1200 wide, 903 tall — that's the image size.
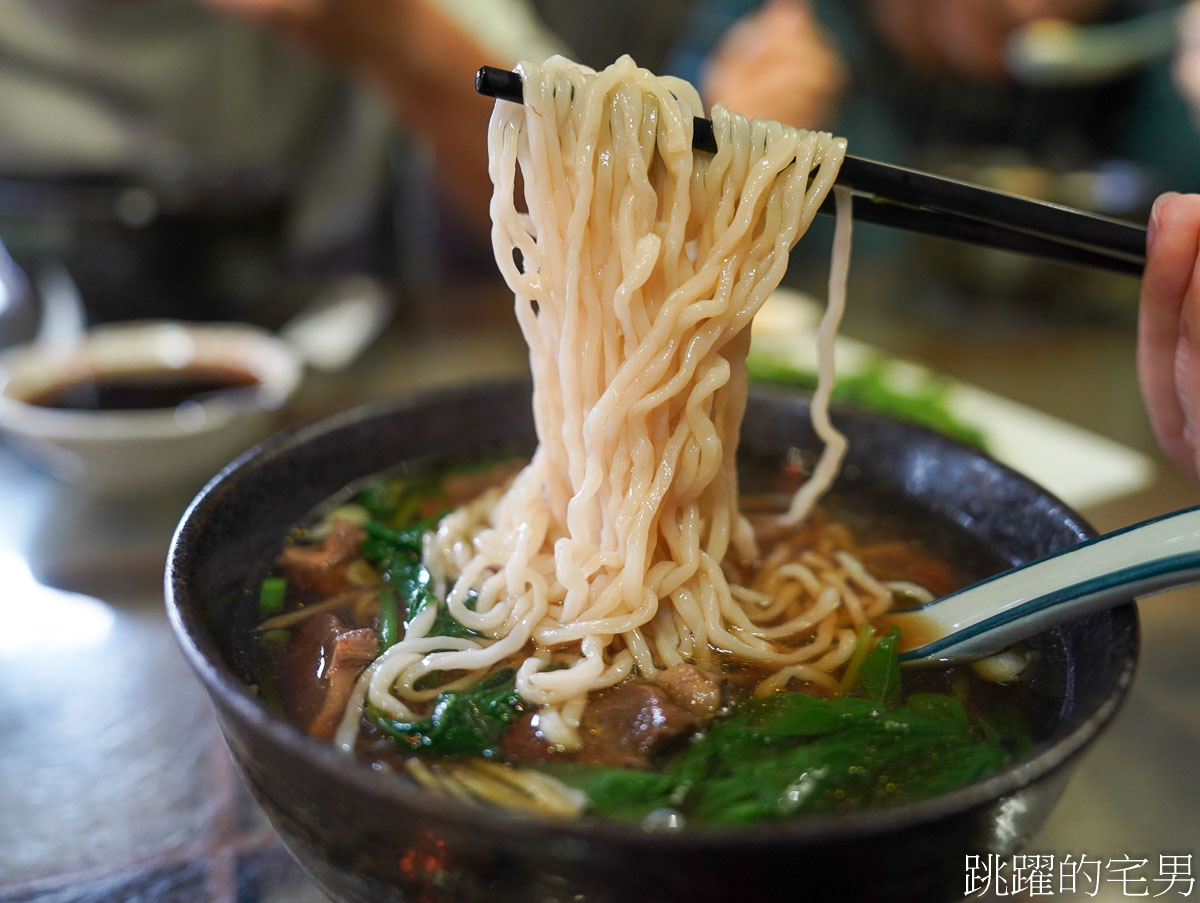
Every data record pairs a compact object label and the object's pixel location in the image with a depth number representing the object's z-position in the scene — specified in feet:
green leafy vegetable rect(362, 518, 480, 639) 0.77
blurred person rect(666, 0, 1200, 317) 1.82
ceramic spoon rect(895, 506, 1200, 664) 0.63
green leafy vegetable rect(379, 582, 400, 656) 0.75
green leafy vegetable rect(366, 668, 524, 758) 0.65
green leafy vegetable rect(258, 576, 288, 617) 0.77
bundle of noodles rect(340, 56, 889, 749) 0.71
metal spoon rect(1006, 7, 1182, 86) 2.25
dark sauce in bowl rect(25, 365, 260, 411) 1.19
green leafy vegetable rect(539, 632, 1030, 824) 0.61
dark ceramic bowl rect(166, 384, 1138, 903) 0.46
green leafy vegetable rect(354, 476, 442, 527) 0.89
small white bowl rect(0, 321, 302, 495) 1.07
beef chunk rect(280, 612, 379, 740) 0.68
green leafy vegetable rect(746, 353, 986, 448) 1.27
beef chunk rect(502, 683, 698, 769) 0.65
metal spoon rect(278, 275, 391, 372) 1.44
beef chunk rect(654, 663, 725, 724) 0.68
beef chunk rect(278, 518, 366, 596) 0.80
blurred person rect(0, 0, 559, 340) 1.34
